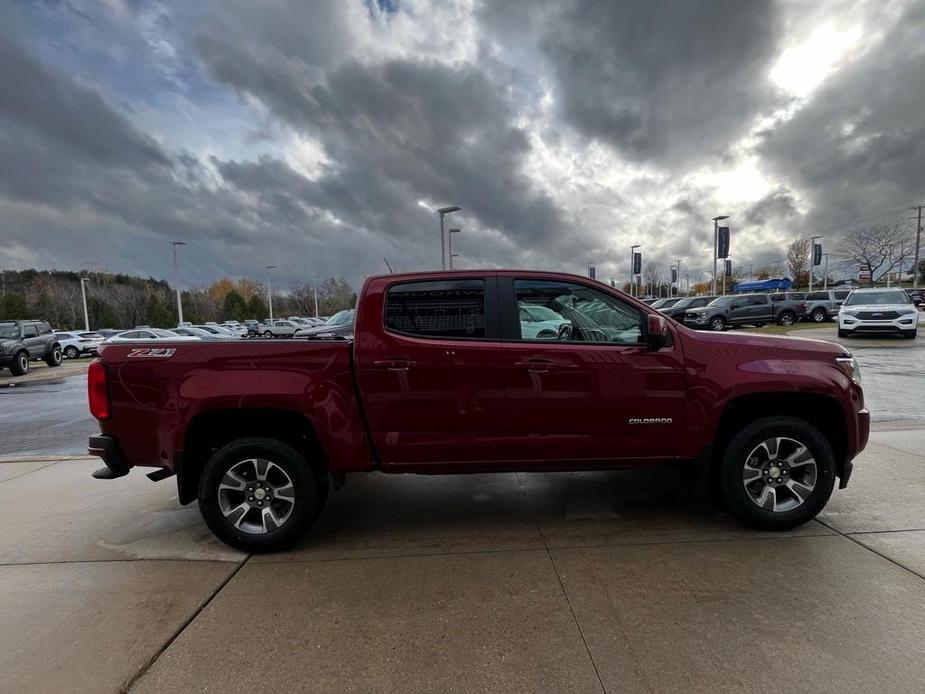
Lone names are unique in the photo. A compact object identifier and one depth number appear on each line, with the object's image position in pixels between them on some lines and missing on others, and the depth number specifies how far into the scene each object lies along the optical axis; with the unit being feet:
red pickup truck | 11.22
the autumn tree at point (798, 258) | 243.36
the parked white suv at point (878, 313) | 57.16
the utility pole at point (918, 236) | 190.28
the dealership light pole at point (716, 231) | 127.24
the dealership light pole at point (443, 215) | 75.72
